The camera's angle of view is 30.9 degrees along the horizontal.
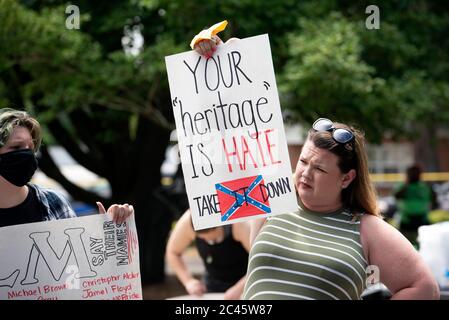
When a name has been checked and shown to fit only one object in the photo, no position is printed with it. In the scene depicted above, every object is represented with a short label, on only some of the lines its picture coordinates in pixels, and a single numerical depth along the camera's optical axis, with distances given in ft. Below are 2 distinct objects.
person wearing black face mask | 10.48
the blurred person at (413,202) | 36.88
